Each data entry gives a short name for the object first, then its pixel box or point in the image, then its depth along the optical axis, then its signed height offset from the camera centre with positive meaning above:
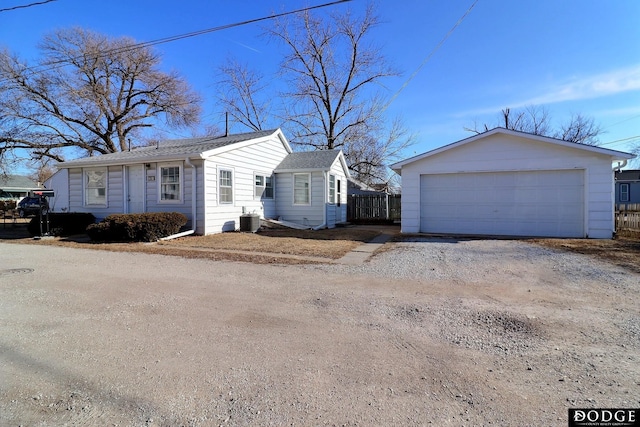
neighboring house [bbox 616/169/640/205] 26.74 +1.58
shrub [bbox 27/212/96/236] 12.48 -0.58
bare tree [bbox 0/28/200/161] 23.06 +8.40
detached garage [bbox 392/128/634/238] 11.02 +0.69
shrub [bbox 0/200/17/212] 29.93 +0.30
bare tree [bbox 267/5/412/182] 27.69 +6.81
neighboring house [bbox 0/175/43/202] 41.71 +2.76
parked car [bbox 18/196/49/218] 24.89 +0.13
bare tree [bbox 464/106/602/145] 30.83 +6.67
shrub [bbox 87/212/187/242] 10.74 -0.63
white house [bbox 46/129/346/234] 12.27 +1.01
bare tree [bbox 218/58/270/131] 31.36 +8.94
